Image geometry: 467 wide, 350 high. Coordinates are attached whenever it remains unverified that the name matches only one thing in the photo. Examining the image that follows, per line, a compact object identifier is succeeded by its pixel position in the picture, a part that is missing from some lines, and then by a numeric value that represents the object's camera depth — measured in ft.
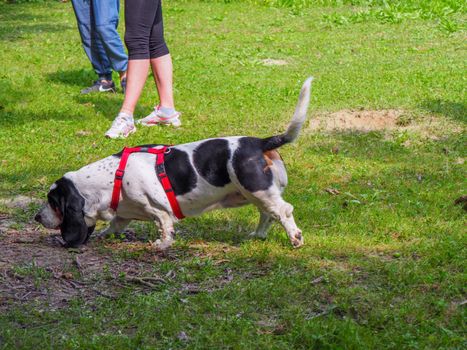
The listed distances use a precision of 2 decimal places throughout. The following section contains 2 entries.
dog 33.24
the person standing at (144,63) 51.06
